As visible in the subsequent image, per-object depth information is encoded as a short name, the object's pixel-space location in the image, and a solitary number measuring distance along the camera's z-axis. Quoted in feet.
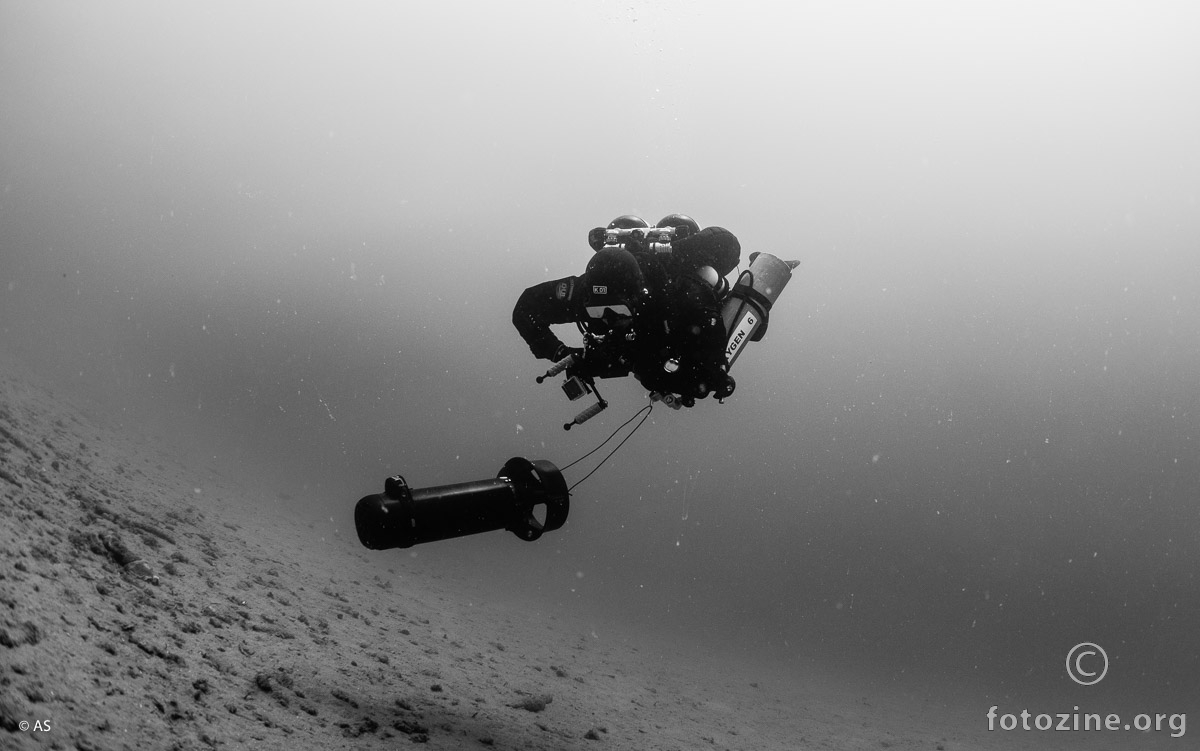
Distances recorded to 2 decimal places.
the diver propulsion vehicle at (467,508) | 10.93
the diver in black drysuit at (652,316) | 12.37
